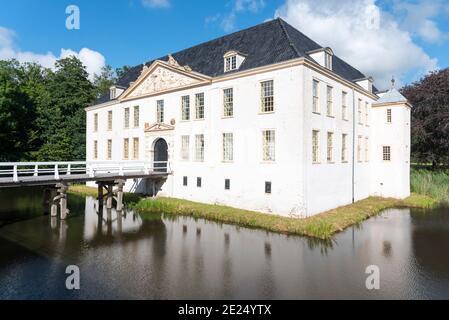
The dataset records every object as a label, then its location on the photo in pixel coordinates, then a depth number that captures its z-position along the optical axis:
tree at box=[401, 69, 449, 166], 30.39
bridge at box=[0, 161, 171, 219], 16.19
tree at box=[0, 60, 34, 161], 32.22
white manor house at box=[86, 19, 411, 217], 16.94
